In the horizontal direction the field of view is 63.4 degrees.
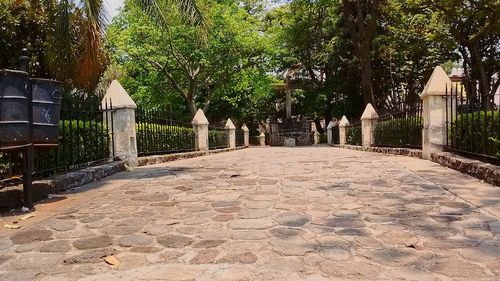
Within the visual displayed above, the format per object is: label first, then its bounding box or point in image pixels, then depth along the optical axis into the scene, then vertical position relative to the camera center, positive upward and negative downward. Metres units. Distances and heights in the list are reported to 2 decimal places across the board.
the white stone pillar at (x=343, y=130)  22.12 -0.24
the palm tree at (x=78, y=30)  8.20 +2.13
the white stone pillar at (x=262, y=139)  36.62 -1.06
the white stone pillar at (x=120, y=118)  8.45 +0.25
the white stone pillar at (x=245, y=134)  29.22 -0.46
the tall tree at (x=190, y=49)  20.20 +4.08
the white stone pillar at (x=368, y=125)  15.48 +0.00
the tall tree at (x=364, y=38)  18.84 +4.22
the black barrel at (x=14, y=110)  4.09 +0.23
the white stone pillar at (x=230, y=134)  22.69 -0.35
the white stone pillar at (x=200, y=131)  15.95 -0.10
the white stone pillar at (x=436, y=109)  8.09 +0.31
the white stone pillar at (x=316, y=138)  36.01 -1.06
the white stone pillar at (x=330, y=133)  28.32 -0.50
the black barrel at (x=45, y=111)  4.51 +0.23
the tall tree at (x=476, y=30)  15.52 +4.36
